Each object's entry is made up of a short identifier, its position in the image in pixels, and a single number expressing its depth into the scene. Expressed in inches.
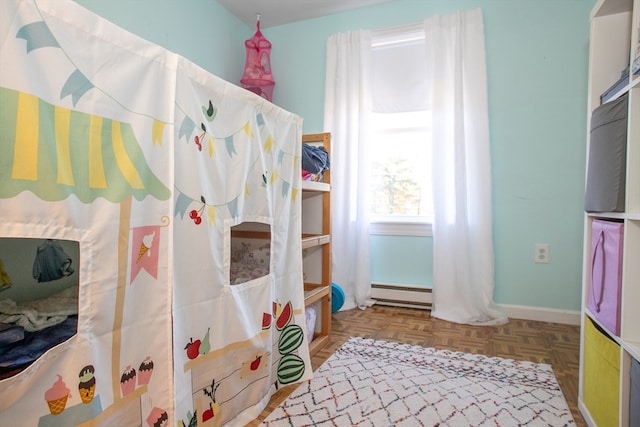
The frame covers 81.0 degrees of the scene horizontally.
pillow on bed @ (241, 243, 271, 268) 77.1
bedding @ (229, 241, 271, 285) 66.3
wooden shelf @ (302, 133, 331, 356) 82.1
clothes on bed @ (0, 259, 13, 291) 46.0
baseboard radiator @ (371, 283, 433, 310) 109.0
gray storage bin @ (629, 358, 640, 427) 38.6
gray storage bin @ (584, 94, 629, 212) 43.6
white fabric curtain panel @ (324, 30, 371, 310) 110.9
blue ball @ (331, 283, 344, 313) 96.4
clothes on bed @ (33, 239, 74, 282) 49.4
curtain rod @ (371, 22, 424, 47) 108.2
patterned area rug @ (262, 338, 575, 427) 53.1
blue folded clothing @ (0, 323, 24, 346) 34.8
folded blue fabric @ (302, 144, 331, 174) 74.5
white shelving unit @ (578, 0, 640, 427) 41.6
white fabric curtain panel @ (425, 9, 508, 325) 98.7
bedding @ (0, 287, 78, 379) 32.0
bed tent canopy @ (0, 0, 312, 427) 28.6
